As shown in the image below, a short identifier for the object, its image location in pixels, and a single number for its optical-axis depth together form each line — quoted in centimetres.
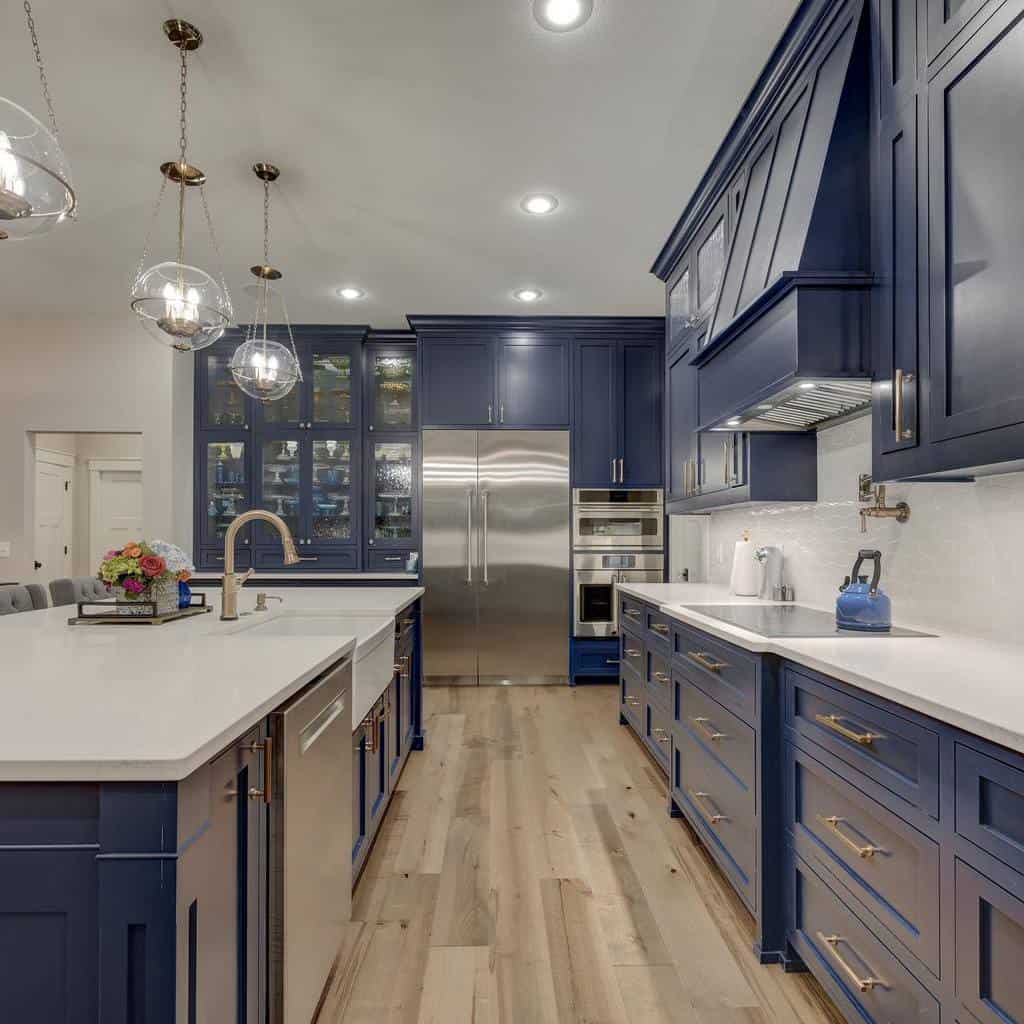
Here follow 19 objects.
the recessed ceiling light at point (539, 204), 304
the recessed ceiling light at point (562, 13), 191
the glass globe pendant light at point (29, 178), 150
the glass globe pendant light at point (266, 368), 321
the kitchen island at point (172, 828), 83
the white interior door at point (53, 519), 596
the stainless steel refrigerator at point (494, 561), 478
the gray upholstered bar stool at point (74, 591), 340
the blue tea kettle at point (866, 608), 195
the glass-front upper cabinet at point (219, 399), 510
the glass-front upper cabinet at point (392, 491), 513
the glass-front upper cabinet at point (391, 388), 514
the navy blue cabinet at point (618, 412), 490
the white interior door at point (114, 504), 672
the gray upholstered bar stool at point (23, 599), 289
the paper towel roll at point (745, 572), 320
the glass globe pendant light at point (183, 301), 233
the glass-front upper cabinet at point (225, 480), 510
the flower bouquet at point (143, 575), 207
